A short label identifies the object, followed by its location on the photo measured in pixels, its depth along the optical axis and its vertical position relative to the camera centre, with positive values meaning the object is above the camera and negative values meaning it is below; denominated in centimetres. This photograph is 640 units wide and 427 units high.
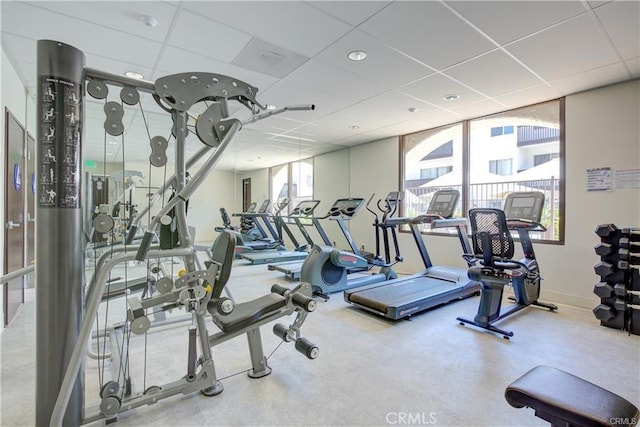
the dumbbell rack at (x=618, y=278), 307 -67
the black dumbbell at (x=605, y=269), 320 -59
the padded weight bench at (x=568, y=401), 98 -62
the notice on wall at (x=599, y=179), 370 +38
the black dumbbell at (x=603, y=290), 317 -80
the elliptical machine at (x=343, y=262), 428 -71
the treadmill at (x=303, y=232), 525 -41
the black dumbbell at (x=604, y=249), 321 -38
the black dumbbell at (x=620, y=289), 310 -77
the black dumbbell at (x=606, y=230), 320 -19
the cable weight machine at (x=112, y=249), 149 -19
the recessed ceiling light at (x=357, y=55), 298 +150
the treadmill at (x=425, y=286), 346 -96
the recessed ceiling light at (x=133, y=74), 339 +150
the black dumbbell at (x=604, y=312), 317 -102
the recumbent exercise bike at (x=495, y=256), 307 -45
